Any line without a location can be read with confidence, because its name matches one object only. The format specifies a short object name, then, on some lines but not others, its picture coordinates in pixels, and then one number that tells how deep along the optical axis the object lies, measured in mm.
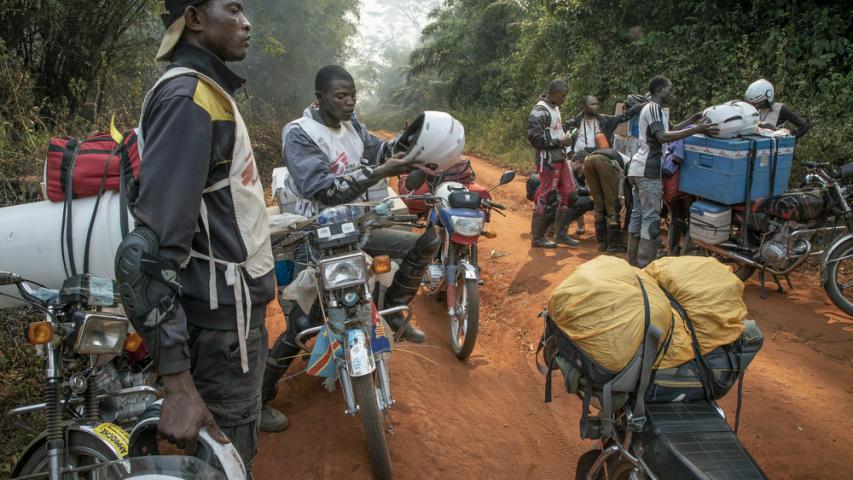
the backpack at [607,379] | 2248
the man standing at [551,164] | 7207
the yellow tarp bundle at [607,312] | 2221
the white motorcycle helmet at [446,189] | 4741
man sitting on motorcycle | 3340
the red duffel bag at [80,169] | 2018
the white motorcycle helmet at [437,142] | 2951
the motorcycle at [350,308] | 2906
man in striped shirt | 5910
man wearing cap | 1586
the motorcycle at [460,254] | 4441
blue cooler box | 5266
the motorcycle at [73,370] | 2082
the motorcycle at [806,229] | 4949
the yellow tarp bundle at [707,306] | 2340
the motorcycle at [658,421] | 2127
